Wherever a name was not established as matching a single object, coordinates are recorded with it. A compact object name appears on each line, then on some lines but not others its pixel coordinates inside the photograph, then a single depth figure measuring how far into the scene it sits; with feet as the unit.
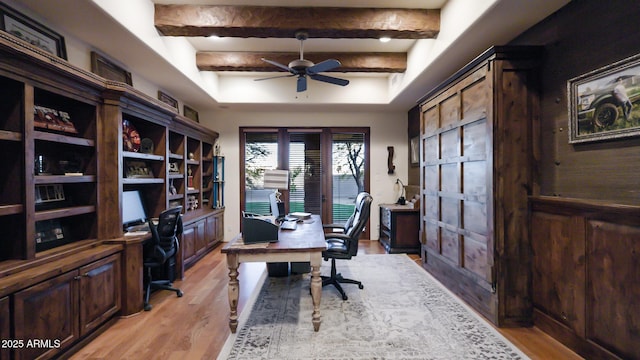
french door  18.66
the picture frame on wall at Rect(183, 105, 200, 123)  16.49
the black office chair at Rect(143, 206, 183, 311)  9.34
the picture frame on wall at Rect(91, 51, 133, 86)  9.21
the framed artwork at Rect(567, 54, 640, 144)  5.62
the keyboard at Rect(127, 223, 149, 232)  9.95
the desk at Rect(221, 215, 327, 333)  7.33
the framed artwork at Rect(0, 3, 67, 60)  6.61
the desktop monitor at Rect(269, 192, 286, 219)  11.33
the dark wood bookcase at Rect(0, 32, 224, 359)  5.85
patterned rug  6.72
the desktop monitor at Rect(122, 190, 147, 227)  10.49
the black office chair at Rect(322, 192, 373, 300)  9.73
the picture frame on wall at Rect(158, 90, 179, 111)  13.53
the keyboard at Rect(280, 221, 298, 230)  9.90
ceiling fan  9.83
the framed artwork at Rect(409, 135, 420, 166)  17.26
